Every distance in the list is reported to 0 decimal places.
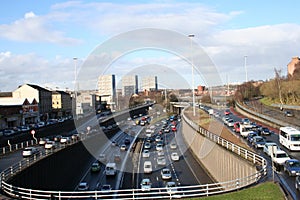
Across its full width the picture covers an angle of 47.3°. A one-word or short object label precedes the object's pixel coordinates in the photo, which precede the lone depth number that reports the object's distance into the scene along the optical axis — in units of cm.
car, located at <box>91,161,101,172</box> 3919
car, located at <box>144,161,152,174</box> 3688
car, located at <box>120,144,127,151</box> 5324
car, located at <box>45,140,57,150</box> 4041
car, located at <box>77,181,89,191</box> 2943
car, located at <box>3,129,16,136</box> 5548
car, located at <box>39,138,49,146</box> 4578
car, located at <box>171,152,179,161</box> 4425
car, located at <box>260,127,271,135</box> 4244
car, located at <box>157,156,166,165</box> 4097
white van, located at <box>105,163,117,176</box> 3594
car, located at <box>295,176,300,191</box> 1673
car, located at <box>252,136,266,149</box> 3250
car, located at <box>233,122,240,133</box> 4899
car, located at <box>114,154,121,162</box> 4496
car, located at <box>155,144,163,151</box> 5159
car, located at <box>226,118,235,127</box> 5715
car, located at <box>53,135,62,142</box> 5028
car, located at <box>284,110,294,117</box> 5833
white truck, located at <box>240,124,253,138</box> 4268
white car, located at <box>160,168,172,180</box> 3318
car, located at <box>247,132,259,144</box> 3764
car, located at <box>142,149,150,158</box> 4752
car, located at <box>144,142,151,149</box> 5345
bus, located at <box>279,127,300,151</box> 3012
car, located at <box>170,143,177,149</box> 5424
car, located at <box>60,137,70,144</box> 4456
